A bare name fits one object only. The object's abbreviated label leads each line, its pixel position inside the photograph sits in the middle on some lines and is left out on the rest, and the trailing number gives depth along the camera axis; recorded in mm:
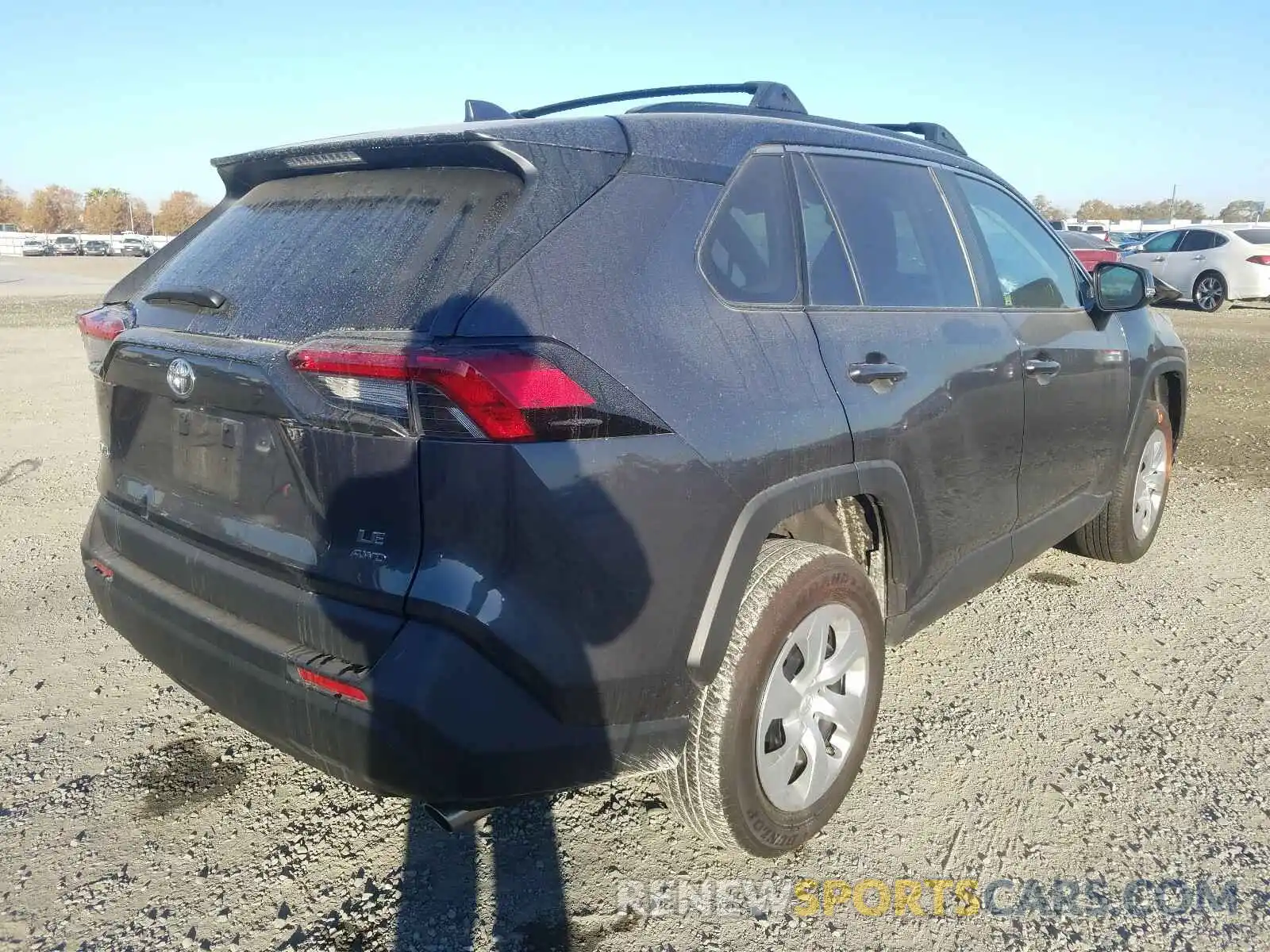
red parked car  19439
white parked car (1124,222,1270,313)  17734
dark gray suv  1841
